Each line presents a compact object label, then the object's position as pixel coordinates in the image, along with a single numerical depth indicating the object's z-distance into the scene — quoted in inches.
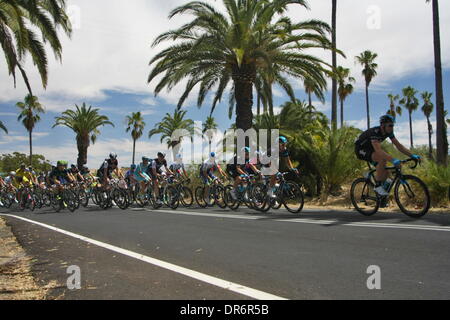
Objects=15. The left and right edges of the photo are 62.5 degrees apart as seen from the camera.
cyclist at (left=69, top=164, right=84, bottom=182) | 631.8
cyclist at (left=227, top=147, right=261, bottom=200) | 443.8
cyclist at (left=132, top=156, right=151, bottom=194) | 561.0
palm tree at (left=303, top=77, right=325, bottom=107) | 712.3
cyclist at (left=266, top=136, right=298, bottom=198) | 398.9
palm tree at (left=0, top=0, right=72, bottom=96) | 426.6
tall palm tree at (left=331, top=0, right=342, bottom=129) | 941.2
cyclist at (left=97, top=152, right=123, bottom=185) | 608.4
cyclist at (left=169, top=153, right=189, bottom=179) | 556.3
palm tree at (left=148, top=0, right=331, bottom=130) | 640.4
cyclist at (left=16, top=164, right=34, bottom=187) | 748.6
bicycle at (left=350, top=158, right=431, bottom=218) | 286.8
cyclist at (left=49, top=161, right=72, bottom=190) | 595.3
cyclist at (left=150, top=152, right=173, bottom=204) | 541.0
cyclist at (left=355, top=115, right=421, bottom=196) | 294.4
